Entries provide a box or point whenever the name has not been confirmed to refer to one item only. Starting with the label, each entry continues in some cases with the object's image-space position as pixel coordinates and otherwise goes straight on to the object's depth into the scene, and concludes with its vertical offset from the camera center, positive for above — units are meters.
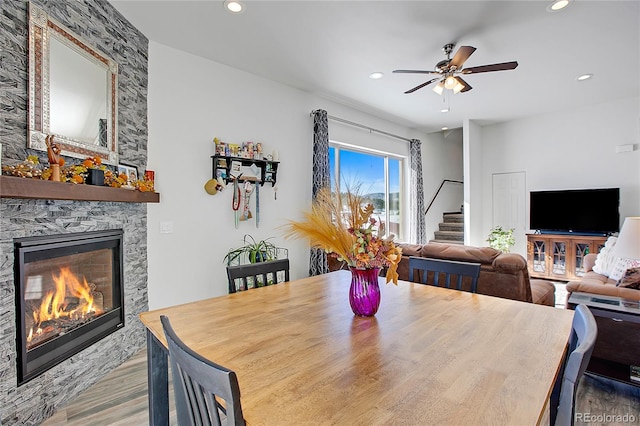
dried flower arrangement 1.42 -0.07
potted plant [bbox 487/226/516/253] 5.77 -0.51
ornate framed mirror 1.93 +0.84
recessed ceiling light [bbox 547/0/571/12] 2.45 +1.60
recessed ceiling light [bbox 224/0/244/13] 2.44 +1.61
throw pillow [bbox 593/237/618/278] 3.47 -0.58
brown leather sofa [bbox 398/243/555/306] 2.73 -0.53
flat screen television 4.93 +0.00
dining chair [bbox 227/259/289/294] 1.90 -0.36
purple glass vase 1.44 -0.35
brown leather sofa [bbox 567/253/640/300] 2.38 -0.61
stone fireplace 1.76 -0.02
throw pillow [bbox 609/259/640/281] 3.12 -0.56
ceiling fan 2.84 +1.32
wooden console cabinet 4.97 -0.69
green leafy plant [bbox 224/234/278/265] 3.57 -0.44
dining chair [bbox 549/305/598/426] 0.81 -0.43
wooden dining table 0.80 -0.48
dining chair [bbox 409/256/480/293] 1.96 -0.37
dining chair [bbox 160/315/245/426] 0.67 -0.39
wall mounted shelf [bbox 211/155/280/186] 3.45 +0.51
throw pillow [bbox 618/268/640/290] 2.55 -0.56
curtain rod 4.73 +1.41
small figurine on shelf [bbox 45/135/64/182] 1.91 +0.34
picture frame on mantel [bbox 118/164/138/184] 2.63 +0.36
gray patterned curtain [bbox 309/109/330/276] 4.29 +0.73
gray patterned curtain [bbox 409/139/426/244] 6.23 +0.27
